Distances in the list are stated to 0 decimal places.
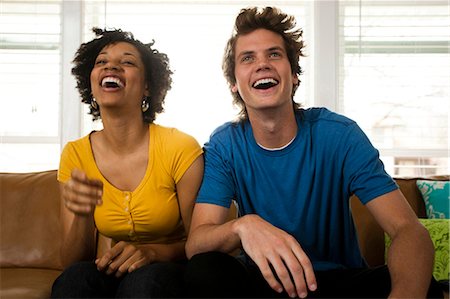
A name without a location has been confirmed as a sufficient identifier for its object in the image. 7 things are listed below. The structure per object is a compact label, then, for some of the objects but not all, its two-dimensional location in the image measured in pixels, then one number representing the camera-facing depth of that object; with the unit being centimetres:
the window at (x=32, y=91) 299
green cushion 194
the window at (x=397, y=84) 297
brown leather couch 209
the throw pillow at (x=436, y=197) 213
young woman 152
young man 140
